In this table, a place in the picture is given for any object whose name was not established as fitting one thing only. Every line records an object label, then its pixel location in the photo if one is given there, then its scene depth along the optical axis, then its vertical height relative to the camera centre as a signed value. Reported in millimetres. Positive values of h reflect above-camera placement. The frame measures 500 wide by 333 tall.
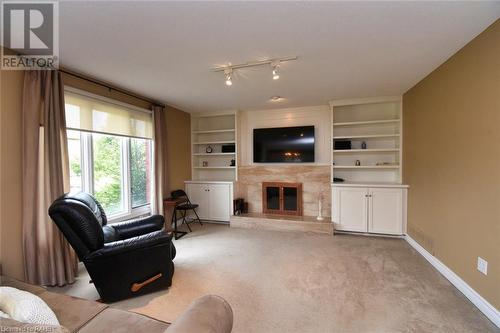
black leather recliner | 1874 -798
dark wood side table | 3956 -940
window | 2770 +9
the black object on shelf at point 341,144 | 4203 +343
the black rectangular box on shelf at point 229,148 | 4938 +338
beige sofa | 856 -812
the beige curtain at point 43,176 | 2178 -116
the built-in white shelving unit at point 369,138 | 3939 +453
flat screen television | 4457 +376
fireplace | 4500 -729
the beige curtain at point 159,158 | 3865 +105
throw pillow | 983 -652
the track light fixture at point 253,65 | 2391 +1095
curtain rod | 2599 +1082
